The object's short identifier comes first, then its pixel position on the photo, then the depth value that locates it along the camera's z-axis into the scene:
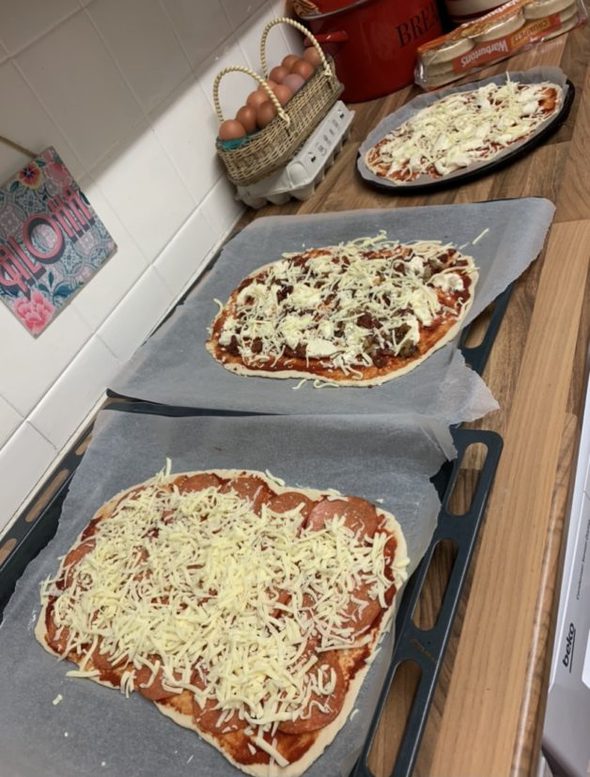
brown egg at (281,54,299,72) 1.75
